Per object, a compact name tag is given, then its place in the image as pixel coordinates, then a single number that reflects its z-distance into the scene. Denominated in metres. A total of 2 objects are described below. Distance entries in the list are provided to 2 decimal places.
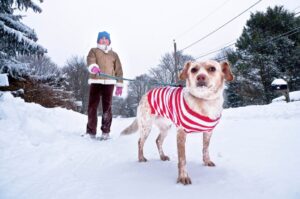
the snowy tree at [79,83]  35.59
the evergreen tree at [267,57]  23.53
